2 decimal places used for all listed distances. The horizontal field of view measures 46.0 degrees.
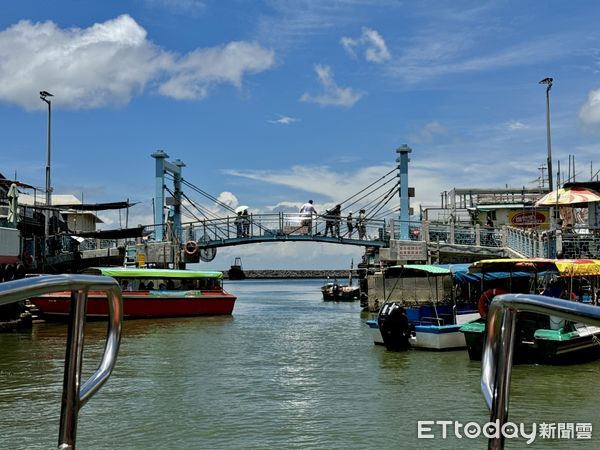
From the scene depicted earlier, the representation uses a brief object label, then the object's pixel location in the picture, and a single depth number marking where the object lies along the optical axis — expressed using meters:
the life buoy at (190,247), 37.83
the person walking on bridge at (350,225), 36.59
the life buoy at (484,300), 17.52
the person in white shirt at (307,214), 36.50
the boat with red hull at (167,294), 30.30
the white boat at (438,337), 17.89
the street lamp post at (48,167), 37.07
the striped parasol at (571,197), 24.62
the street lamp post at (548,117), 30.77
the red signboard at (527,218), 34.75
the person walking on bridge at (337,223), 36.74
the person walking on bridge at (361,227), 36.41
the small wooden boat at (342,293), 52.12
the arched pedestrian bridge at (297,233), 36.53
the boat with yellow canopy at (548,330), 15.25
